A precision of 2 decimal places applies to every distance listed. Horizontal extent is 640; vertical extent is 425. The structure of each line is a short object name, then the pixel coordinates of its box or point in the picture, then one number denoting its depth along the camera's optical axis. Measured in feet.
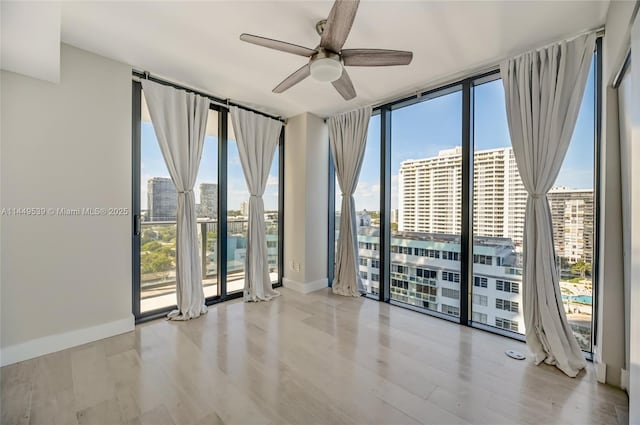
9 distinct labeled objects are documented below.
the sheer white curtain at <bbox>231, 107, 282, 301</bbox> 11.45
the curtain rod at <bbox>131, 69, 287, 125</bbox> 8.95
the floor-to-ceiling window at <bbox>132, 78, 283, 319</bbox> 9.28
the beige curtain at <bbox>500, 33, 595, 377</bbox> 6.74
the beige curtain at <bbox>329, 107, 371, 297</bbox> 11.90
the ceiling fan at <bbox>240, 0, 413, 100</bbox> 5.19
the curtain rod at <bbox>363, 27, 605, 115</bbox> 6.98
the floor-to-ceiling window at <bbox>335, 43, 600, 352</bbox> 7.25
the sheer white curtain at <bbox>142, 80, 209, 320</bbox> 9.20
